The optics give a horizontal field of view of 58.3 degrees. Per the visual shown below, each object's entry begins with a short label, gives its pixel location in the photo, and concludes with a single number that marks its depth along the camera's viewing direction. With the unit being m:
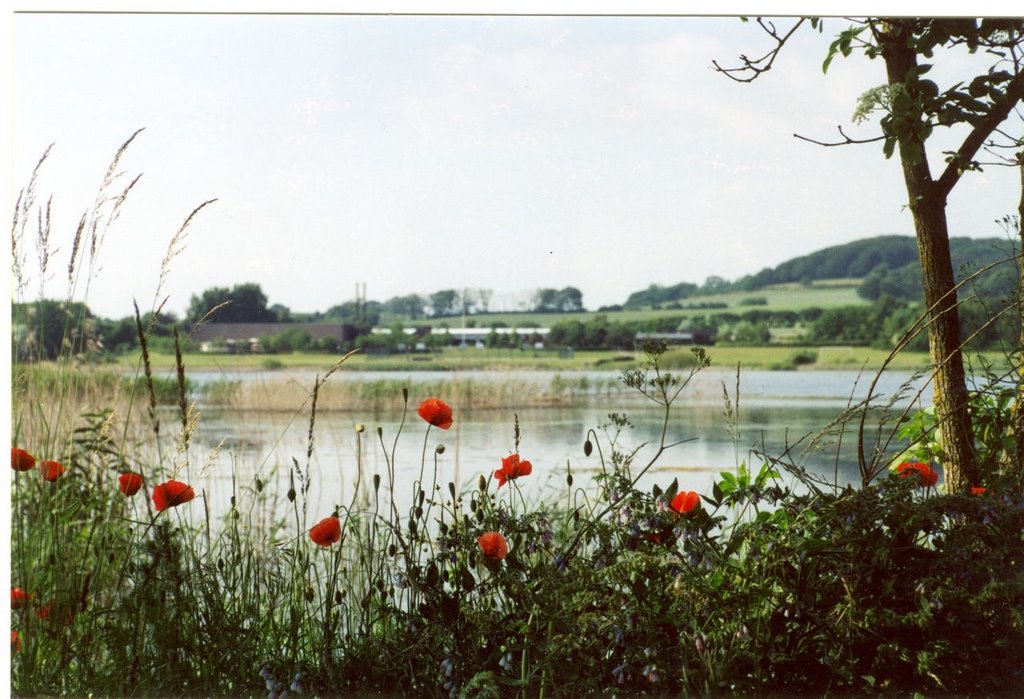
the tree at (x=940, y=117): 2.68
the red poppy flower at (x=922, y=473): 2.43
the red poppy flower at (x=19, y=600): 2.44
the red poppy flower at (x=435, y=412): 2.26
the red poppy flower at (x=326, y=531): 2.18
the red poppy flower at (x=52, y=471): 2.51
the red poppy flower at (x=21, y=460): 2.46
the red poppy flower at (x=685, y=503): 2.32
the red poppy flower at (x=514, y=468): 2.35
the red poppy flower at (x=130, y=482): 2.33
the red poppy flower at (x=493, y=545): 2.17
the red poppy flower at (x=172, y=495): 2.29
